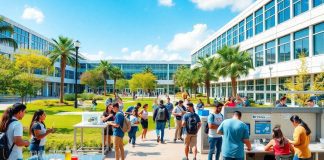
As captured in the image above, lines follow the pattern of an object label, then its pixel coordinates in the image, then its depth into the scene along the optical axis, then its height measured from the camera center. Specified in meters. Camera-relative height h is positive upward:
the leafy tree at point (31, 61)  42.03 +3.44
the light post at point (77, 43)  28.73 +3.91
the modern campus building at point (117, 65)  76.61 +5.30
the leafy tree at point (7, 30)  23.59 +4.22
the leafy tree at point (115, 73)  84.12 +3.46
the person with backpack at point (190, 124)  9.90 -1.20
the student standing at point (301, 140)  7.16 -1.22
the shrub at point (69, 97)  52.94 -1.91
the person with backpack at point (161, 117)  13.59 -1.33
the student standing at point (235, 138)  6.95 -1.15
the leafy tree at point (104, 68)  82.81 +4.73
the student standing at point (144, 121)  14.81 -1.65
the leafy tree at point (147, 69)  98.81 +5.51
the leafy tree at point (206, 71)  48.12 +2.37
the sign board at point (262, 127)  9.68 -1.25
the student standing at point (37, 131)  7.68 -1.13
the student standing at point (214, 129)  9.24 -1.26
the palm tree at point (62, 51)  43.59 +4.88
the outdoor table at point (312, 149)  8.00 -1.65
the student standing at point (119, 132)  9.62 -1.42
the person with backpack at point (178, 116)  14.35 -1.36
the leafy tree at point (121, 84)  82.62 +0.52
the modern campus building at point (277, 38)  27.41 +5.34
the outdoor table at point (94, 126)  10.71 -1.37
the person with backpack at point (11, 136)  5.46 -0.88
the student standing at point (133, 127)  13.26 -1.76
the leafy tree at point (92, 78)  78.13 +1.86
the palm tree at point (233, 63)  35.91 +2.72
